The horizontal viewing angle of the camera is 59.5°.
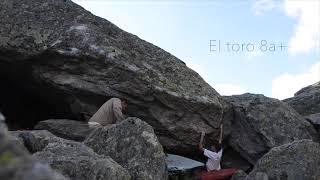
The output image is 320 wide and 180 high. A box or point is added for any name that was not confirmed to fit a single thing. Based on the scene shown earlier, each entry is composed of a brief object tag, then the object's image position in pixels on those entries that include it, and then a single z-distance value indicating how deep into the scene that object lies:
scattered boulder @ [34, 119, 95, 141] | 9.17
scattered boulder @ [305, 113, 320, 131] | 10.81
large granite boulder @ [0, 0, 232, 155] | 9.39
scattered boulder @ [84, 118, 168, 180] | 7.18
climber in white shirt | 9.68
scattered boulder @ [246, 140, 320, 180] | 8.06
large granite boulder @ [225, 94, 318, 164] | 10.18
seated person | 8.87
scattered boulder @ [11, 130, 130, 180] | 5.69
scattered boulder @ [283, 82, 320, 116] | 12.41
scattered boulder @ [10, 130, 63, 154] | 6.98
